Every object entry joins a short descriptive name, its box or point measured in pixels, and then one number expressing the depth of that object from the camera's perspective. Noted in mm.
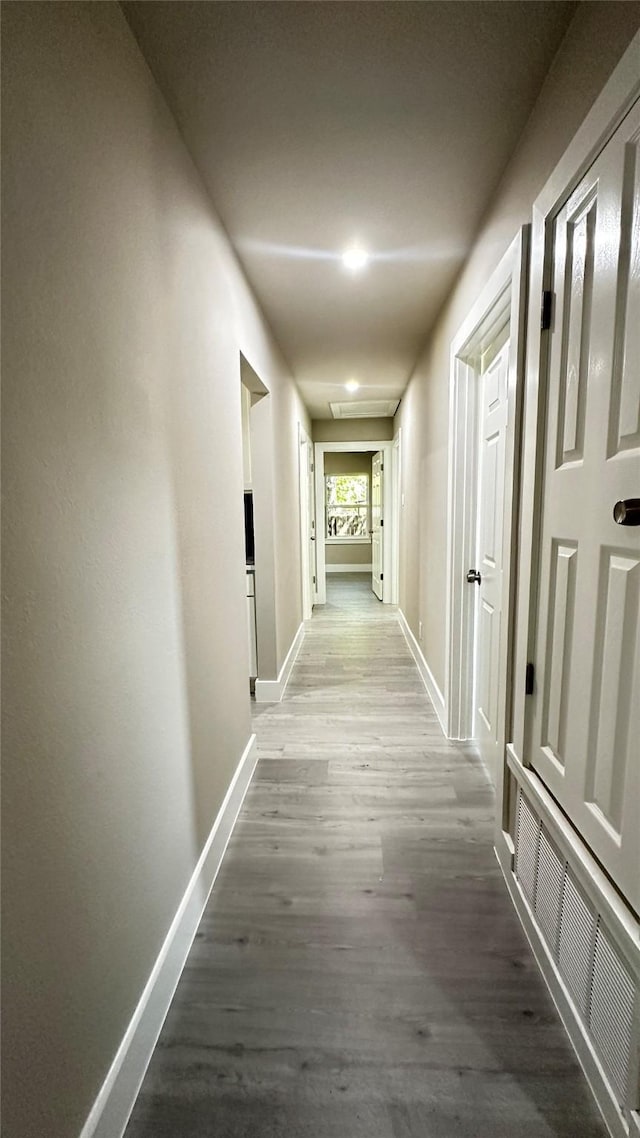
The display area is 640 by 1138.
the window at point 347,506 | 8773
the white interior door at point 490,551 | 1979
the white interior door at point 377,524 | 6109
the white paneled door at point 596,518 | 887
